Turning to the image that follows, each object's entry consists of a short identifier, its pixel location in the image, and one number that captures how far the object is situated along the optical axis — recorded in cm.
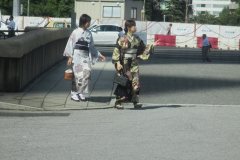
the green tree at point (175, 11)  12731
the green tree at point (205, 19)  13508
